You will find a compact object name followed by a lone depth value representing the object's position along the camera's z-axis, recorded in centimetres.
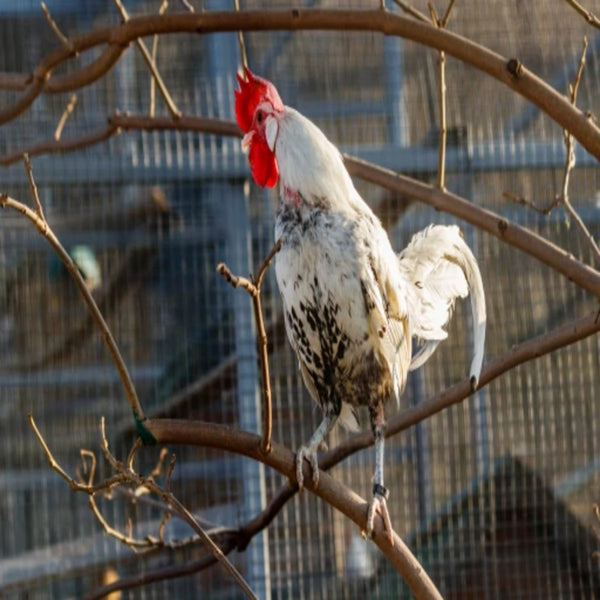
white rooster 330
